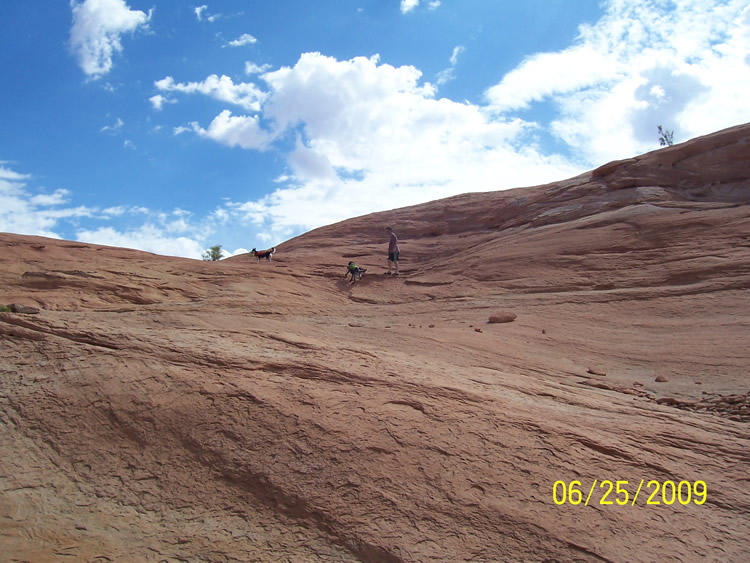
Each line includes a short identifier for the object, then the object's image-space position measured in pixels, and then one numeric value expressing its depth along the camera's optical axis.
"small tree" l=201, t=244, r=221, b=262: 44.06
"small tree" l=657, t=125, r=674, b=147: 34.75
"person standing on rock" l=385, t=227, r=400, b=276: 16.95
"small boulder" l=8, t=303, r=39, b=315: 6.21
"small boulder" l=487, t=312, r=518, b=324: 10.63
